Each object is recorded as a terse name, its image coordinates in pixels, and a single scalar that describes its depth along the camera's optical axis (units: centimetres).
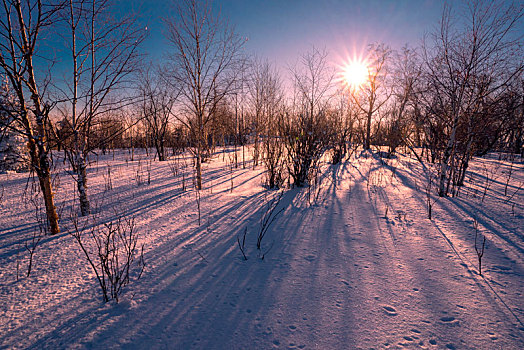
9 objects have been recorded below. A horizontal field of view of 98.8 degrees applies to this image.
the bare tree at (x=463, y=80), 407
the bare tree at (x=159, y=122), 1154
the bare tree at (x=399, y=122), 1193
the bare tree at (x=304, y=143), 525
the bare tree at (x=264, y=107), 1105
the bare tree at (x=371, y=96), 1641
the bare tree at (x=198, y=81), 486
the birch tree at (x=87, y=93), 346
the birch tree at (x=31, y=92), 254
